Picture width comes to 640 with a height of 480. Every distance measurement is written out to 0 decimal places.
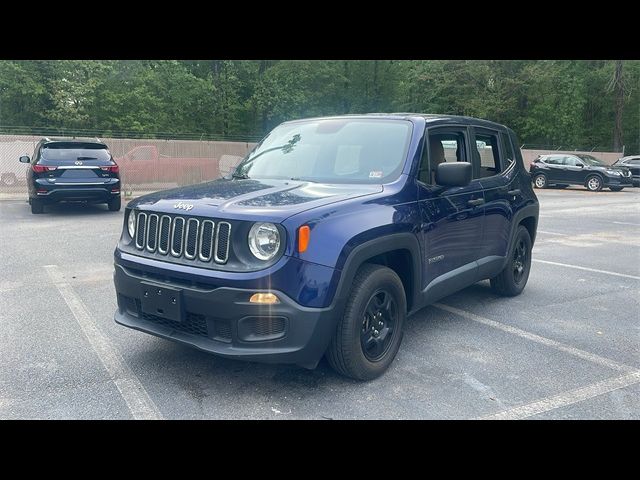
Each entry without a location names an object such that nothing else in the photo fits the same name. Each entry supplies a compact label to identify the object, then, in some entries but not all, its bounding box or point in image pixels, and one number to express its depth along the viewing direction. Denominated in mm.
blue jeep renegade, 3354
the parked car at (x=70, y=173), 12250
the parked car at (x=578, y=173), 23748
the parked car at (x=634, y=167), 25800
